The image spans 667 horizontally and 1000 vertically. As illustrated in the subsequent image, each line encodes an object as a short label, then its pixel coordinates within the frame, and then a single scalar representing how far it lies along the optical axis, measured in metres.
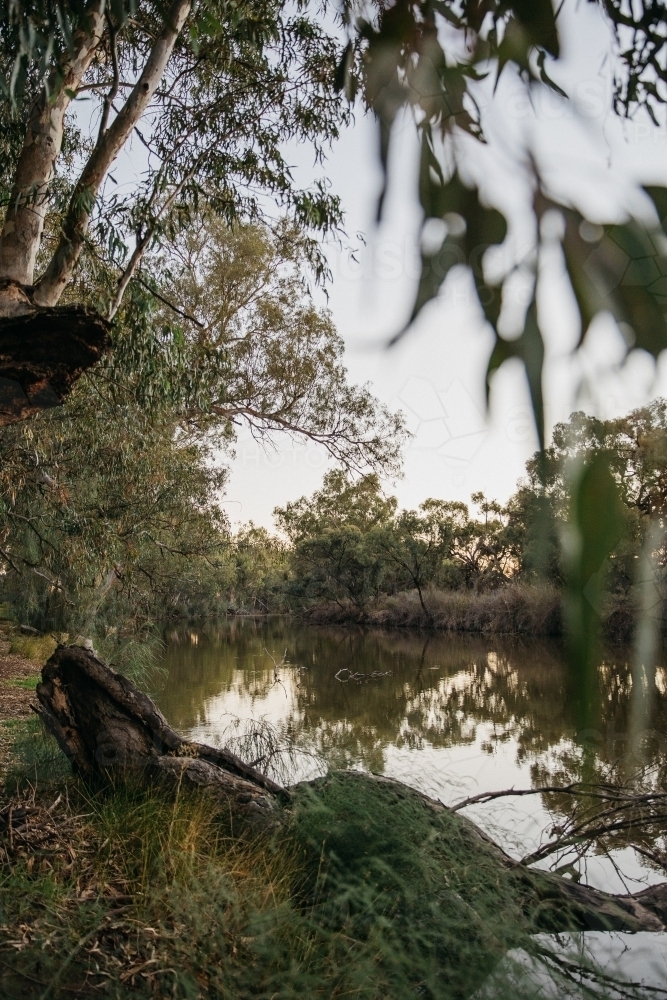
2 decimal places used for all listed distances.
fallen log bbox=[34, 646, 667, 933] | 2.20
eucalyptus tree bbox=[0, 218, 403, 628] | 4.45
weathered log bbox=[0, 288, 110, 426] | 2.07
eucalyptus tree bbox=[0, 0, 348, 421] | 2.08
